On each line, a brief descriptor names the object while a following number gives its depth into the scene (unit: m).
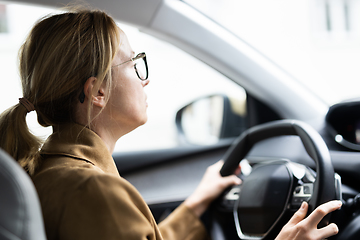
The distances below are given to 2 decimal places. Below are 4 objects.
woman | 0.89
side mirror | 2.45
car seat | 0.68
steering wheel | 1.16
